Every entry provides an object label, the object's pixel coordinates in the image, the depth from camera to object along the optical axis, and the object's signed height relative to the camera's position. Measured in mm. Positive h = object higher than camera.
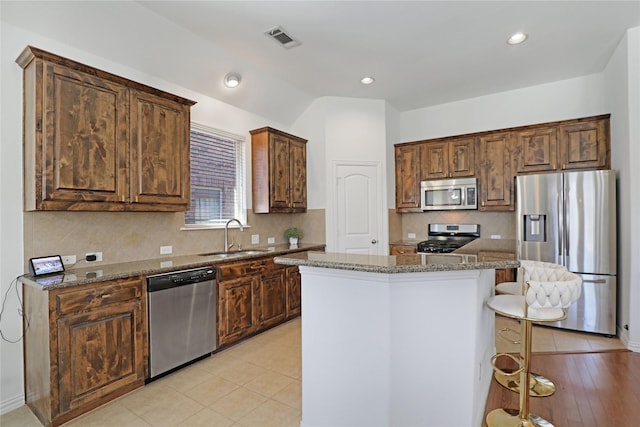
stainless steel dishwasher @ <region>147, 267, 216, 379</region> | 2660 -914
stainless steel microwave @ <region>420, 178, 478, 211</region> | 4746 +284
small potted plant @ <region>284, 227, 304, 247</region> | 4864 -324
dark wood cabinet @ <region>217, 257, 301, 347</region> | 3275 -945
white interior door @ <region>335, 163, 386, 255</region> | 5004 +85
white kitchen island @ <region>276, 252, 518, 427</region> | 1770 -722
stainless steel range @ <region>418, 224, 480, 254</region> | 4648 -389
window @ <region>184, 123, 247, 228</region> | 3873 +473
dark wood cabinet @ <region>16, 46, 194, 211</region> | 2305 +618
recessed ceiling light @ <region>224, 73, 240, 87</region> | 3836 +1622
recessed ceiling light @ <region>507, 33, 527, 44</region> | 3277 +1807
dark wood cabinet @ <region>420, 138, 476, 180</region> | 4777 +833
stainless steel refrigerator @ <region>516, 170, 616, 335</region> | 3527 -252
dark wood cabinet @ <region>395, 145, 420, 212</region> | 5223 +587
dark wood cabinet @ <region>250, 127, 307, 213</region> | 4414 +611
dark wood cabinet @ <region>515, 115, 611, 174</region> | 3916 +844
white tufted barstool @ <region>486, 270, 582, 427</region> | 1785 -590
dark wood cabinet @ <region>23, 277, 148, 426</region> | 2105 -934
